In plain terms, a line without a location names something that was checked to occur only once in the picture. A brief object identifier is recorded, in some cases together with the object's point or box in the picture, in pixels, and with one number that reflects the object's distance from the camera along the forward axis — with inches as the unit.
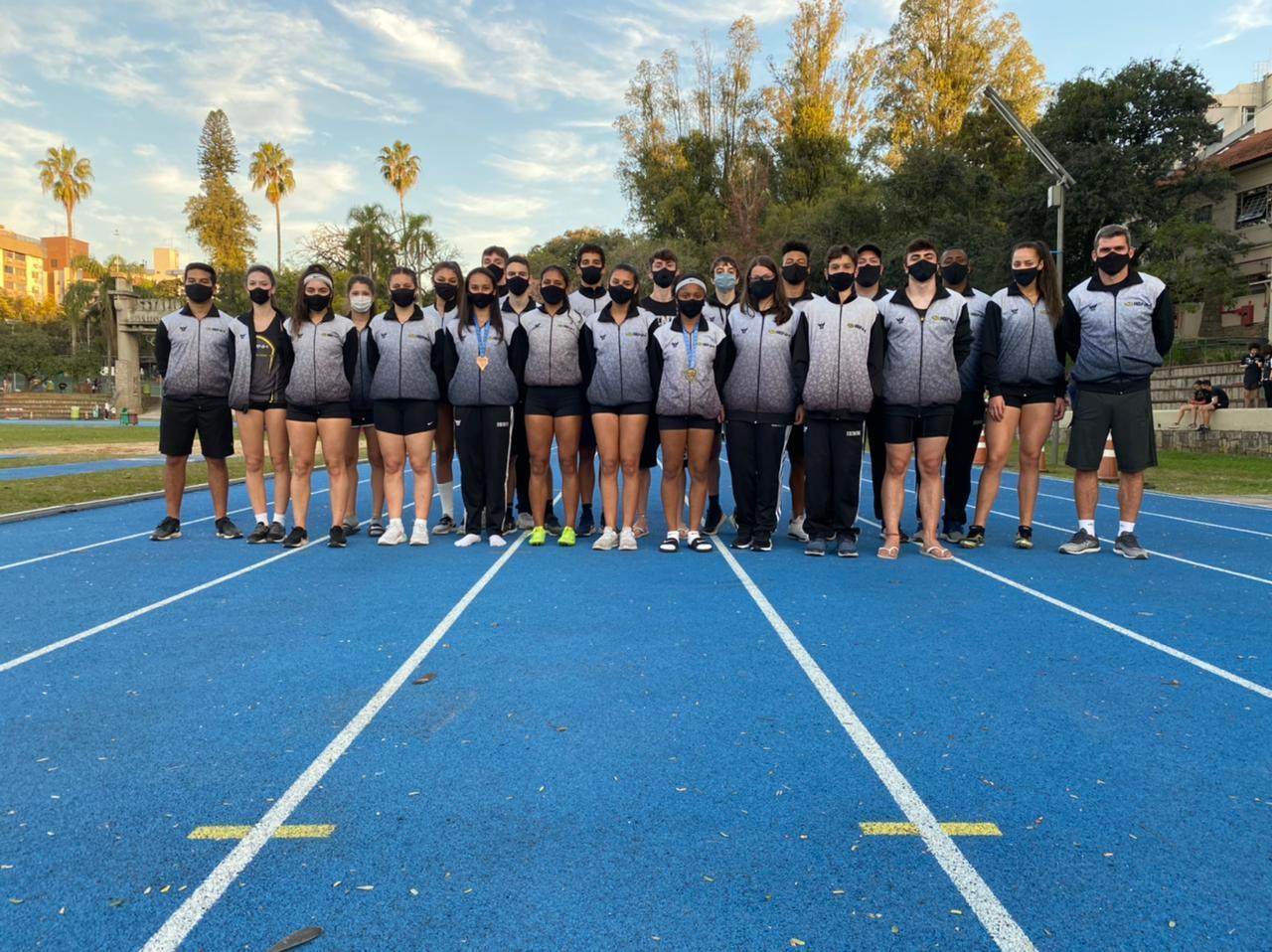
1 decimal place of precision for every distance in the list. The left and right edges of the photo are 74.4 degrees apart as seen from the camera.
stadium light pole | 552.1
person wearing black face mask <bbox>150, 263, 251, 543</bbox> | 292.7
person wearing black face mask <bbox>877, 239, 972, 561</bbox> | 260.4
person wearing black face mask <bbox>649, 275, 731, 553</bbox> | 268.4
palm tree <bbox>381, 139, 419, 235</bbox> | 1982.0
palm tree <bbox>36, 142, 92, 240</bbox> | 2736.2
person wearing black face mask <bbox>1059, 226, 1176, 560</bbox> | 261.7
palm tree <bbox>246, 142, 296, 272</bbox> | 2241.6
